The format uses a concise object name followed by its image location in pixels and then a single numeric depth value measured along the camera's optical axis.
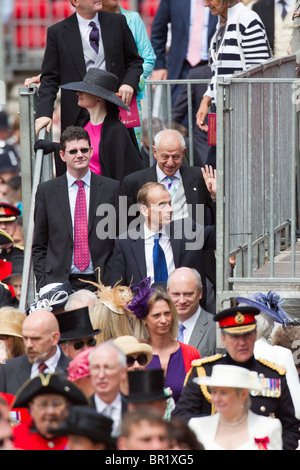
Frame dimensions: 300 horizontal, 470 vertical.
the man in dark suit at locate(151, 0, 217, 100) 26.20
